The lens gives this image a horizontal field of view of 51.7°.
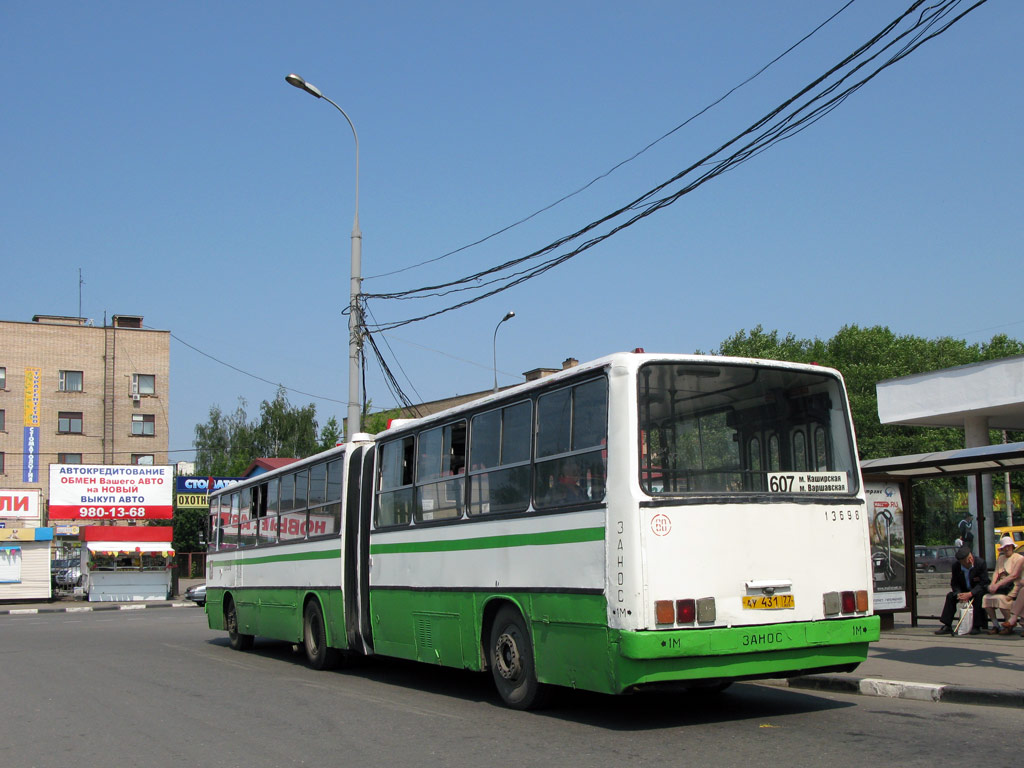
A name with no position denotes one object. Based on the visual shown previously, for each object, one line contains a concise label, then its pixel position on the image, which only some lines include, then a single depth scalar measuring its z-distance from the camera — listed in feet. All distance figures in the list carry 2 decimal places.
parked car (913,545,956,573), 138.92
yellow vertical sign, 191.01
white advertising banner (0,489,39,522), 137.59
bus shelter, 47.57
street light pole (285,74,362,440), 66.74
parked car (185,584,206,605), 122.97
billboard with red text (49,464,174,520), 140.77
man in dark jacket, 49.57
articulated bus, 26.48
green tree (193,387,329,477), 262.47
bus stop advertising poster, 51.34
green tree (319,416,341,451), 200.03
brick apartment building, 190.60
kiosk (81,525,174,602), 132.16
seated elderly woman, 47.73
